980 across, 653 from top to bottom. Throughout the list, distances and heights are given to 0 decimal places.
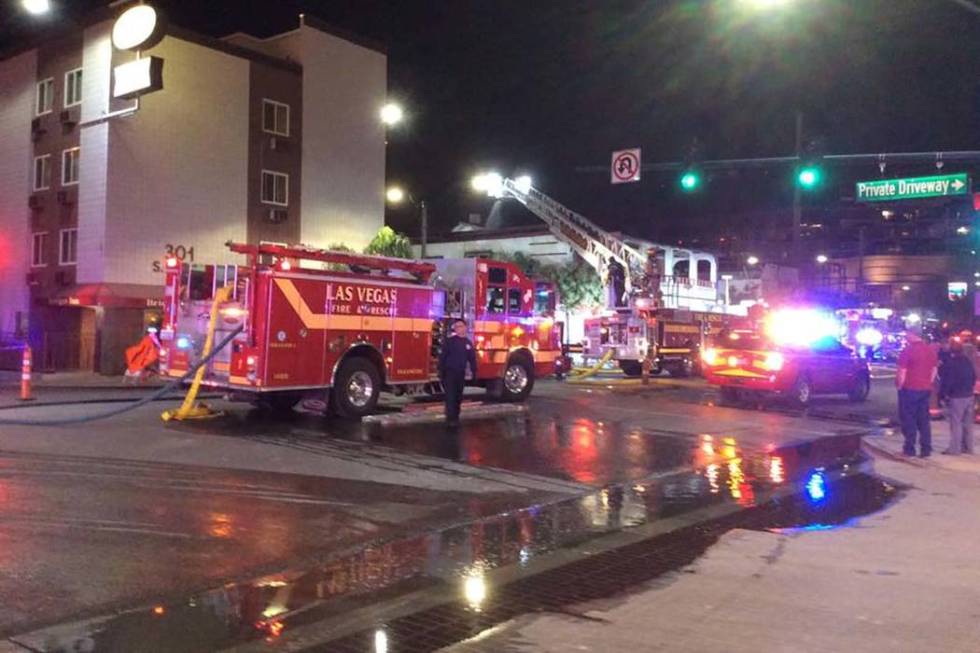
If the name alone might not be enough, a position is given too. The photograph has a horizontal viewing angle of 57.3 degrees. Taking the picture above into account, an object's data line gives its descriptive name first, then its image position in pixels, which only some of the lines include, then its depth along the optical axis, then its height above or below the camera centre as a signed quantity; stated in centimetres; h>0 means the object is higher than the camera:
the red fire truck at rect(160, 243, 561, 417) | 1329 +19
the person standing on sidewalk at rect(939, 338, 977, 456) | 1195 -68
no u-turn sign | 1842 +358
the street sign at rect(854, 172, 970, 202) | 1672 +300
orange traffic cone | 1692 -94
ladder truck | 2741 +160
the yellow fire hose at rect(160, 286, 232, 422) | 1370 -78
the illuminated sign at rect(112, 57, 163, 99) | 2283 +659
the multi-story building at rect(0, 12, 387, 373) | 2658 +542
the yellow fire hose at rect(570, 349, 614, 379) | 2753 -96
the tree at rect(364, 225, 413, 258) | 3118 +312
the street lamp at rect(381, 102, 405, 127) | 3262 +813
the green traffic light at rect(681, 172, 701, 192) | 1847 +330
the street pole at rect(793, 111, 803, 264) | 2556 +385
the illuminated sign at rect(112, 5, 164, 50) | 2056 +704
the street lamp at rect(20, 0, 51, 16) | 1524 +556
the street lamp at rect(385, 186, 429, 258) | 3222 +554
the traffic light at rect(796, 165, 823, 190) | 1784 +333
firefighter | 1398 -45
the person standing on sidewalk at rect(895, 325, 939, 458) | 1195 -56
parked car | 1859 -56
